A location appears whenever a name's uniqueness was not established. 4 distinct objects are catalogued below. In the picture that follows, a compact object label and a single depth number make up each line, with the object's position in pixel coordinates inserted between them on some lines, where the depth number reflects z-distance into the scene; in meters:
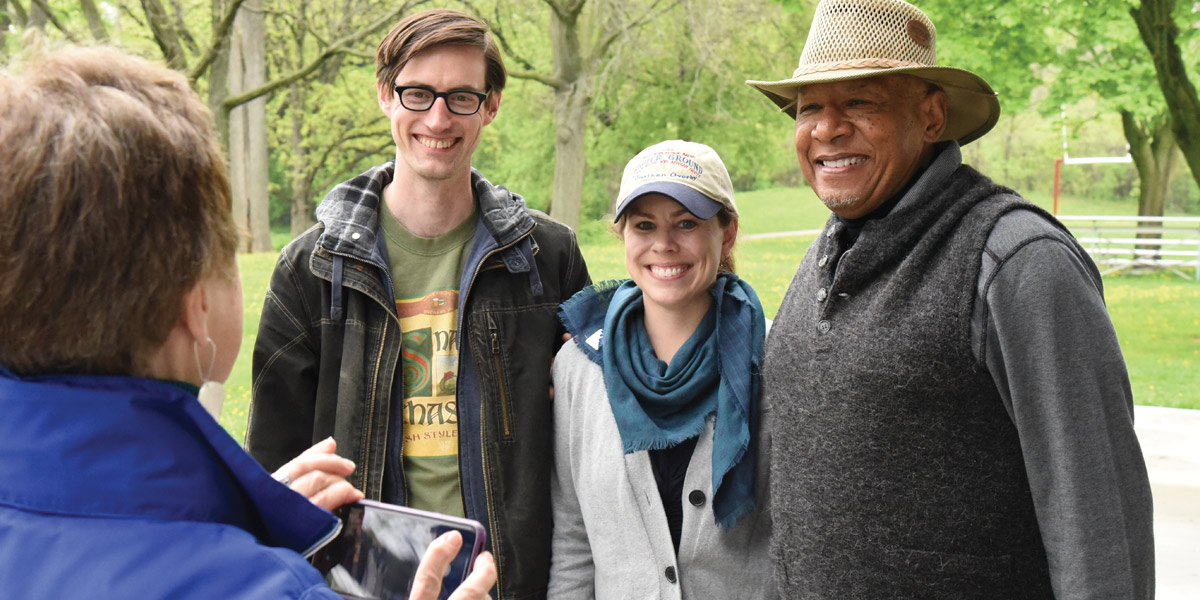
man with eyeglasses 2.89
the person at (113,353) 1.22
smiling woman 2.64
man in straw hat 1.97
